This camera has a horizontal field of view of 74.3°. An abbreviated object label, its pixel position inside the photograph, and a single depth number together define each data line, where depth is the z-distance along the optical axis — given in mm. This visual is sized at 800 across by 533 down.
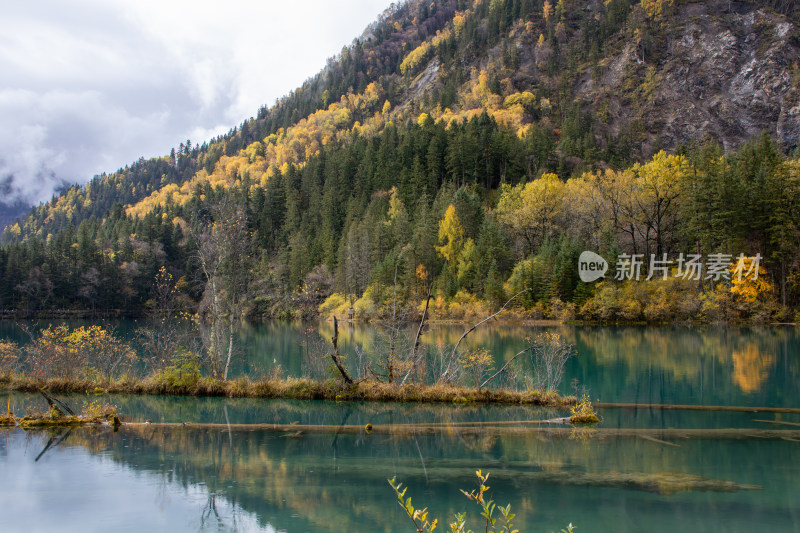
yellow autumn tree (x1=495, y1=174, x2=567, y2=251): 68188
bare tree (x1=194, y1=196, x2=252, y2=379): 21750
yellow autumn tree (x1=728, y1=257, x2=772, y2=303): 52156
